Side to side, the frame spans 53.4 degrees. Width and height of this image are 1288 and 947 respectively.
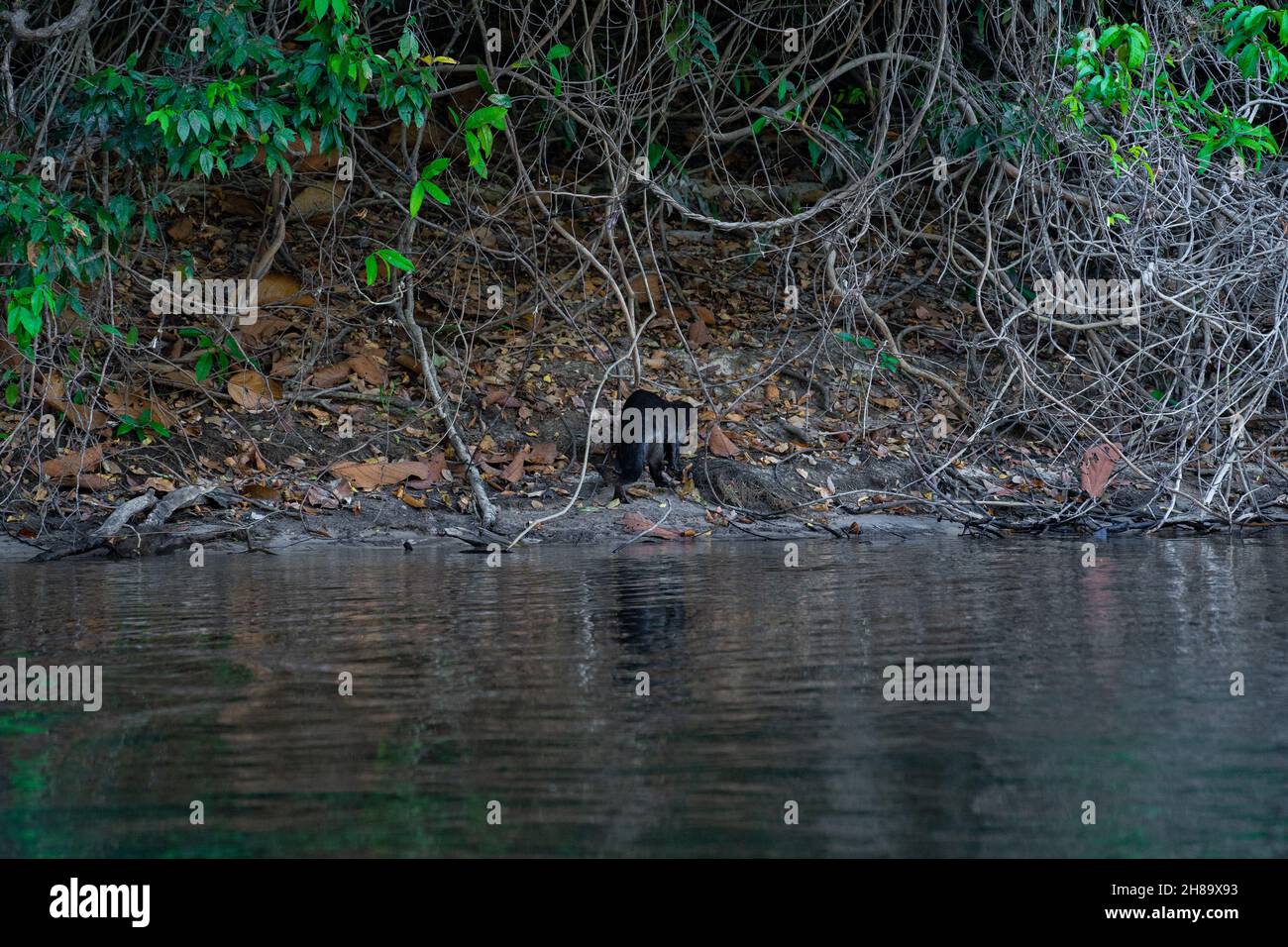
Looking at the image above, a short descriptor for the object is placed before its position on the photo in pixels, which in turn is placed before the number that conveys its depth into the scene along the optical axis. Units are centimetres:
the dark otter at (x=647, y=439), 785
